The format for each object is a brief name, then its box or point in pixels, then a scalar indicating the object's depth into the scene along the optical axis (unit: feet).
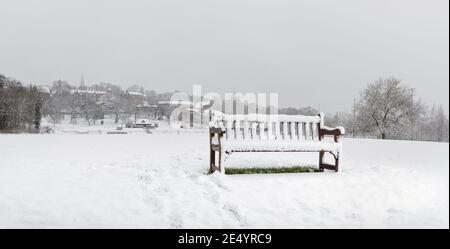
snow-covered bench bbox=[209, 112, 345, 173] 19.13
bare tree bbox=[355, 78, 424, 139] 121.80
